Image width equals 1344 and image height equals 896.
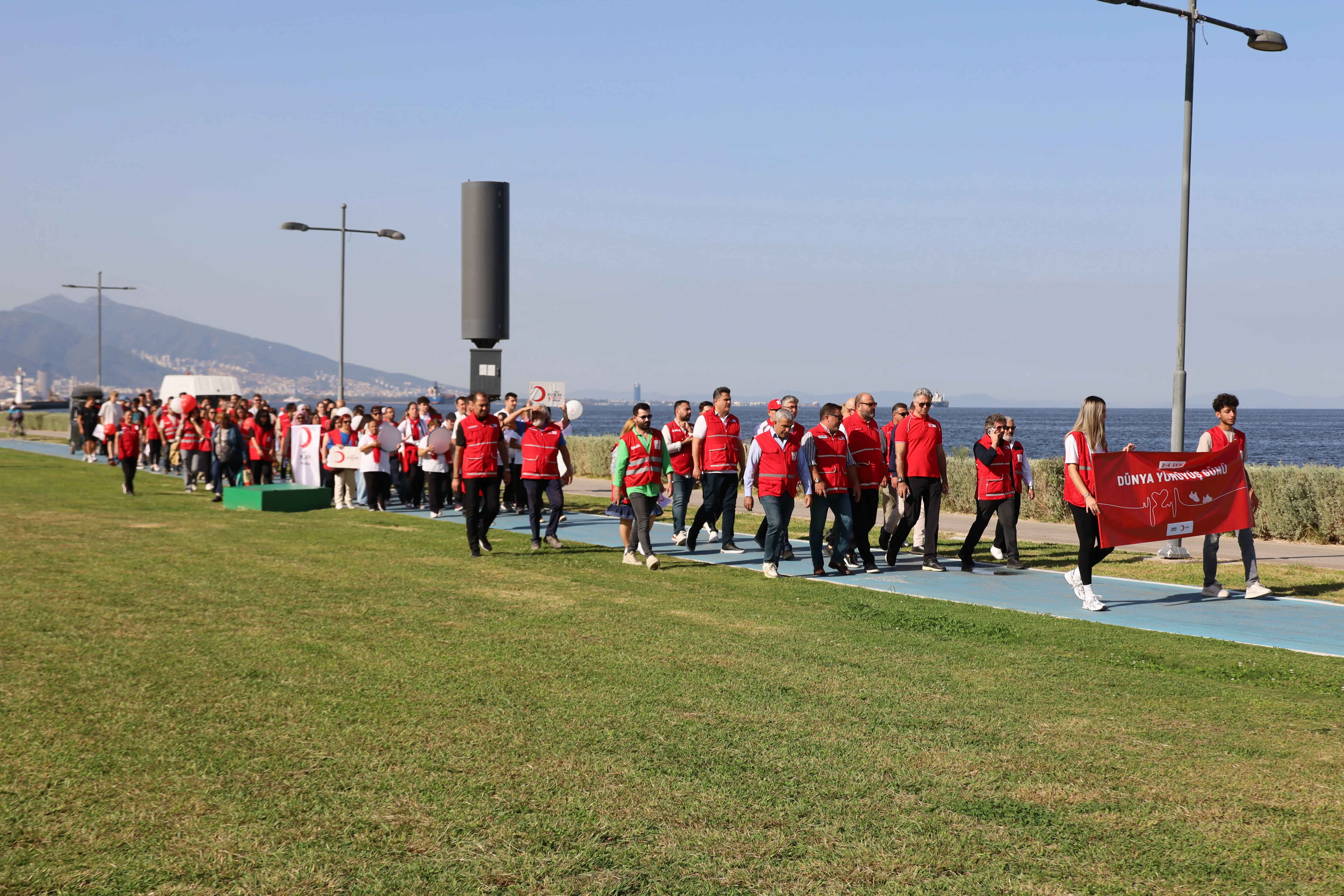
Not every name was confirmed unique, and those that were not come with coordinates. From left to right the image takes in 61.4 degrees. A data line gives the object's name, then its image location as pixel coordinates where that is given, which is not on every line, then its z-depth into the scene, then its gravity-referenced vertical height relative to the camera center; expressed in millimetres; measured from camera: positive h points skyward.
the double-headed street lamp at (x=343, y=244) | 30391 +5022
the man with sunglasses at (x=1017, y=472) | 12680 -368
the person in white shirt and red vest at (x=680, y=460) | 15562 -340
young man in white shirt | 10875 -879
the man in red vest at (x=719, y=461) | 13953 -309
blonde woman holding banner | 10203 -414
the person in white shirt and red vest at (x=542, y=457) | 13938 -304
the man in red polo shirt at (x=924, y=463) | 12492 -267
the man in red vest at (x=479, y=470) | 13367 -447
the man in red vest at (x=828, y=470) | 12047 -339
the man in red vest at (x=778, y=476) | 11867 -420
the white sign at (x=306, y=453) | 22688 -498
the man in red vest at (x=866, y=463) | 12820 -283
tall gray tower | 22812 +3212
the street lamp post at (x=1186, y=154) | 13977 +3578
